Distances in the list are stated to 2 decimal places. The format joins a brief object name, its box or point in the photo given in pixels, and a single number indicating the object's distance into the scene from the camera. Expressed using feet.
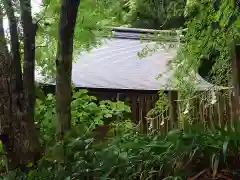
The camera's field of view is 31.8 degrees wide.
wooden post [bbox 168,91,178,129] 23.80
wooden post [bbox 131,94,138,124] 27.61
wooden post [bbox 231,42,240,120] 11.99
